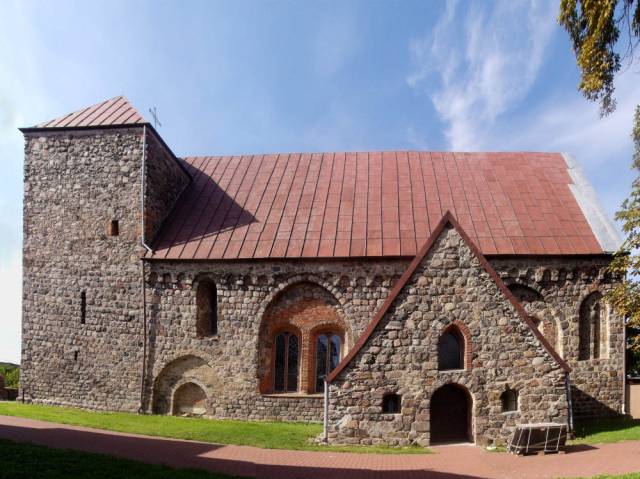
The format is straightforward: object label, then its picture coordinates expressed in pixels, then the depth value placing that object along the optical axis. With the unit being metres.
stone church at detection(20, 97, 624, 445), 14.91
